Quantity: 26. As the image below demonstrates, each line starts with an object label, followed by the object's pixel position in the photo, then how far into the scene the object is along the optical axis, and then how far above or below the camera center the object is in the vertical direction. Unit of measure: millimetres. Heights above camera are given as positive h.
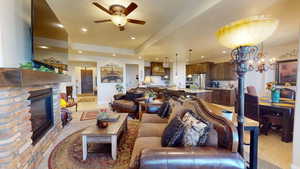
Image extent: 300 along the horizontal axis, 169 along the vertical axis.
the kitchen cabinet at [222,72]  6461 +531
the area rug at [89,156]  1896 -1206
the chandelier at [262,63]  3955 +643
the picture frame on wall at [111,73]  6796 +449
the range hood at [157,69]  9086 +887
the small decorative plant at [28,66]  1678 +201
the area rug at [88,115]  4180 -1157
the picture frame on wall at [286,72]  4418 +349
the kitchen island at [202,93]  5091 -470
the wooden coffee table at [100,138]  2006 -872
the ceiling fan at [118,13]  2488 +1310
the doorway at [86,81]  10578 +48
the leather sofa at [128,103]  4352 -738
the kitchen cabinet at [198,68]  7453 +813
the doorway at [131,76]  9273 +399
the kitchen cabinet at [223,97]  6043 -724
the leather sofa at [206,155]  1139 -659
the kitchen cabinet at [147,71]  9258 +753
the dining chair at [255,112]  2748 -684
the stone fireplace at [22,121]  1390 -512
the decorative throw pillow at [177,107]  2050 -454
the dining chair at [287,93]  3728 -338
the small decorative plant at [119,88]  6495 -322
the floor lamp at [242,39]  1118 +396
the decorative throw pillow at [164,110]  2778 -619
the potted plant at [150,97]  3845 -460
